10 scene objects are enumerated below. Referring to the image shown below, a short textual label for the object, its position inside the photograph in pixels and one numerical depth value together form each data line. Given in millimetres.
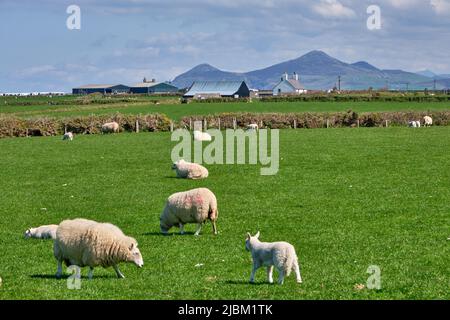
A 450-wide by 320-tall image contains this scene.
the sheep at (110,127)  71750
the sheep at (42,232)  20062
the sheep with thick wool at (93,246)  14305
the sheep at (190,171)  32531
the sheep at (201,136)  56047
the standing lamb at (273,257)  12961
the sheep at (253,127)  70188
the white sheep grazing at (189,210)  19703
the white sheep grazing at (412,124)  71131
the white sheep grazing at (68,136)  61750
